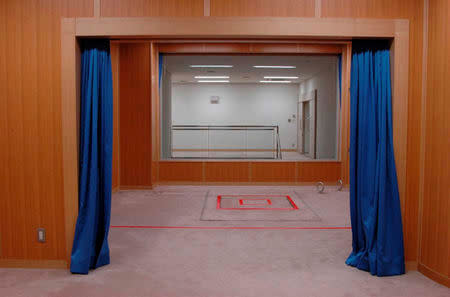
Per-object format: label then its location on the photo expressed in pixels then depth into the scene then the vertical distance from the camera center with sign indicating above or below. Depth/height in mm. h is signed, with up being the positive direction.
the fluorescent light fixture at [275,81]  14578 +1899
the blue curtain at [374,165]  3650 -365
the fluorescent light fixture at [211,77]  13619 +1921
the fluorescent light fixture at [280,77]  13461 +1906
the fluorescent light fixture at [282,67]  11145 +1890
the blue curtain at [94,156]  3729 -274
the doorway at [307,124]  11978 +182
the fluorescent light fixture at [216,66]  10922 +1870
